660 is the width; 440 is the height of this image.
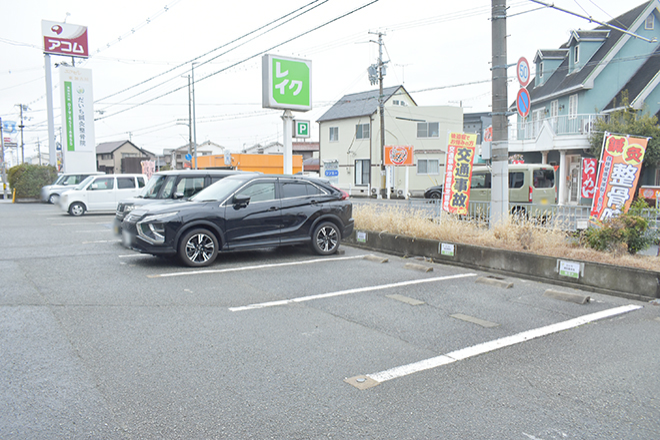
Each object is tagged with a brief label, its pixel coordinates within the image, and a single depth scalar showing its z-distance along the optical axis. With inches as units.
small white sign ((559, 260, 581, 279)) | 294.0
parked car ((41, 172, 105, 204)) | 1054.9
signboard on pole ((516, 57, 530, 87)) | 370.3
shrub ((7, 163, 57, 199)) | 1218.6
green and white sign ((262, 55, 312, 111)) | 582.6
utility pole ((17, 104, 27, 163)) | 2207.4
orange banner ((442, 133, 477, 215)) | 497.7
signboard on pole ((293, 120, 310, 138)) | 603.5
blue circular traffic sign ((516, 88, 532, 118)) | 376.5
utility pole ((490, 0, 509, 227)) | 383.2
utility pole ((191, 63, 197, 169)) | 1410.7
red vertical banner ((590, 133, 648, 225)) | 382.0
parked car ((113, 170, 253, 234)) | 475.7
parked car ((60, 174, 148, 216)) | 802.8
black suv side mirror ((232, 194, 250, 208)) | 362.0
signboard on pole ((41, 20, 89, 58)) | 1347.2
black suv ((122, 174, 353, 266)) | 340.5
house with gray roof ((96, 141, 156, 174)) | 2778.1
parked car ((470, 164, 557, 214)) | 621.6
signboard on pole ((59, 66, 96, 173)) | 1258.6
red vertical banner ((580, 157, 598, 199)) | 669.9
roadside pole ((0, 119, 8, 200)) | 1585.6
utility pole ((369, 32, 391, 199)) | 1278.3
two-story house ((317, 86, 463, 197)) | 1530.5
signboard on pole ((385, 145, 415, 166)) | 1349.7
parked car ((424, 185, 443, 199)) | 1055.6
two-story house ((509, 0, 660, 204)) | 934.4
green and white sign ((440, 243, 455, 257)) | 372.4
